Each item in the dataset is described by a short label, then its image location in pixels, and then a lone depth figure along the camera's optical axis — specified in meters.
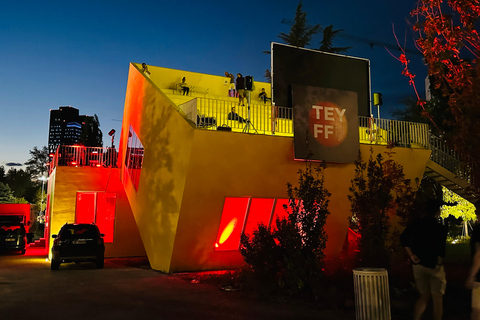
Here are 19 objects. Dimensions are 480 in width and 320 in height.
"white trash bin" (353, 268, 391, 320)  5.96
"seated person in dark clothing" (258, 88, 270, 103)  19.94
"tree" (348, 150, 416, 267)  9.08
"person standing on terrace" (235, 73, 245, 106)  13.48
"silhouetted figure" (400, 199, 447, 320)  5.58
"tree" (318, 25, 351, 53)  28.67
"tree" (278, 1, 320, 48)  29.66
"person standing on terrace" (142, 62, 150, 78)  18.08
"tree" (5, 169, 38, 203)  56.50
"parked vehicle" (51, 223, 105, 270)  13.25
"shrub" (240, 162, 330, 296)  8.38
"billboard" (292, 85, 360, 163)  12.39
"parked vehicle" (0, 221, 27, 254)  21.84
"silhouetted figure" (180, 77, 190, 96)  18.83
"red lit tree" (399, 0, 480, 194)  7.61
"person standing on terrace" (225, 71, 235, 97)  21.17
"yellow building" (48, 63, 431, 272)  11.49
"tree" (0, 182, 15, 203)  40.44
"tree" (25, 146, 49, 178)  67.56
